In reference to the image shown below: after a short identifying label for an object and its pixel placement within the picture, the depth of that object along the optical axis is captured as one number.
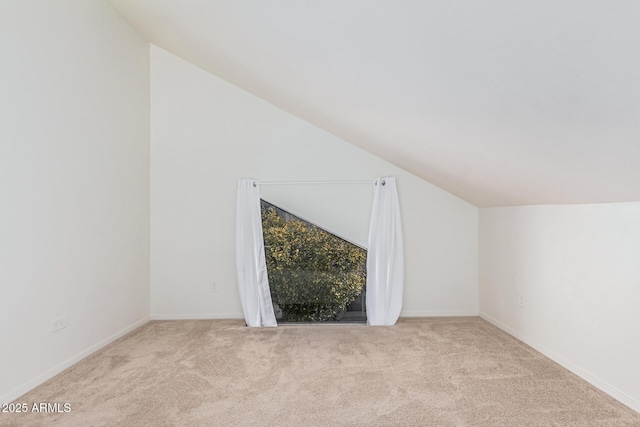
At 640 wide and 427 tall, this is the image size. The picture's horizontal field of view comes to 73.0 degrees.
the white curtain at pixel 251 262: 4.42
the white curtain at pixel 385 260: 4.42
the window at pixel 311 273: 4.50
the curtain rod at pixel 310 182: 4.68
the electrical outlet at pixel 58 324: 3.00
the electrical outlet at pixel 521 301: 3.70
